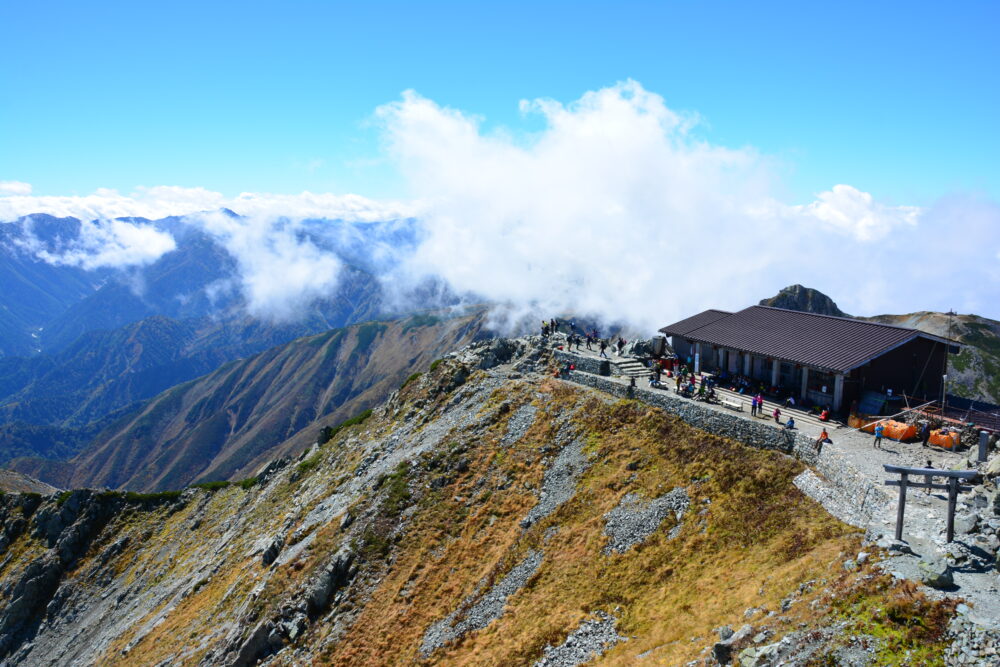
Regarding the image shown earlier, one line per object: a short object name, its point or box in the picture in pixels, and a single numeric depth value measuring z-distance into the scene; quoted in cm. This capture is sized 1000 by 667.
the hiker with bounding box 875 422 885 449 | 3378
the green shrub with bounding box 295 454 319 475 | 7575
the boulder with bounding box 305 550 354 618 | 3928
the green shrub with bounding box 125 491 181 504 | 9031
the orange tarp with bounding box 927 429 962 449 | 3309
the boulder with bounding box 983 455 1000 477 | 2480
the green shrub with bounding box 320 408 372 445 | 8414
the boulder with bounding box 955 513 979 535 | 2169
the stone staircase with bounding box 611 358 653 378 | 5450
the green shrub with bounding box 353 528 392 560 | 4109
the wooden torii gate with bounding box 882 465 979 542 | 2056
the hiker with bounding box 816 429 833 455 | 3222
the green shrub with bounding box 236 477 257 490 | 8444
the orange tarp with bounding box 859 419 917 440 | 3450
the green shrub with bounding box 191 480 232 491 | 8950
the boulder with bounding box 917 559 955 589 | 1753
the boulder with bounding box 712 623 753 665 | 1884
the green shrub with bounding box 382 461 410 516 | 4447
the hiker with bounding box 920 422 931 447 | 3397
